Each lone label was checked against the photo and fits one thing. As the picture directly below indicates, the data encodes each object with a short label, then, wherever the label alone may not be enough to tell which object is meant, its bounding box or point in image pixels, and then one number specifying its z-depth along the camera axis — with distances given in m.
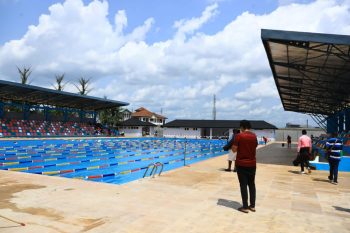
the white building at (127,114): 93.24
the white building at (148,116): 89.50
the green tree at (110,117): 66.25
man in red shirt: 5.84
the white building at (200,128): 58.70
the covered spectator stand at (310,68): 11.91
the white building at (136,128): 64.19
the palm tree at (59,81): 58.69
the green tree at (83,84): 62.81
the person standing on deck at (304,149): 11.23
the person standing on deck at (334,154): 9.30
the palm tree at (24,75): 53.97
